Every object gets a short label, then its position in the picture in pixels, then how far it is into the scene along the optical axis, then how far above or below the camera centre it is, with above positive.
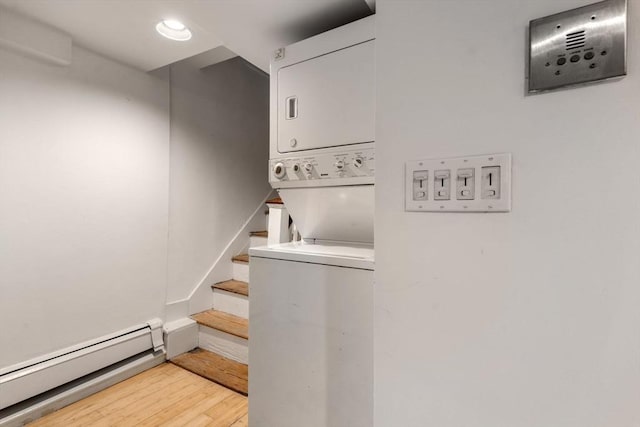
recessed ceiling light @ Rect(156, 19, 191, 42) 1.50 +1.02
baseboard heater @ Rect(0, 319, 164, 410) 1.41 -0.85
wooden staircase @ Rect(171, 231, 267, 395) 1.88 -0.93
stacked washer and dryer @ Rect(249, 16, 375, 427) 1.01 -0.16
